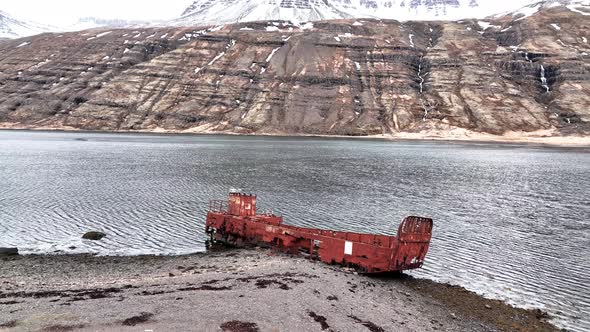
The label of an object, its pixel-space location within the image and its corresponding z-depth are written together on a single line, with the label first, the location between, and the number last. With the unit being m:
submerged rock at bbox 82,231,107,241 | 30.63
